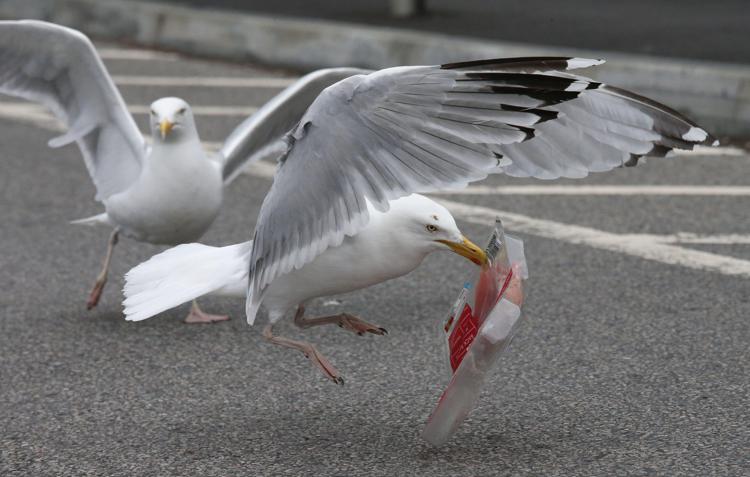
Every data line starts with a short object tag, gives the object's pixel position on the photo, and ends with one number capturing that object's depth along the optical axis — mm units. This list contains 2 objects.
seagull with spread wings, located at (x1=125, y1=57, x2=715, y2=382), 6445
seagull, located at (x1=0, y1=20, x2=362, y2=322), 9703
